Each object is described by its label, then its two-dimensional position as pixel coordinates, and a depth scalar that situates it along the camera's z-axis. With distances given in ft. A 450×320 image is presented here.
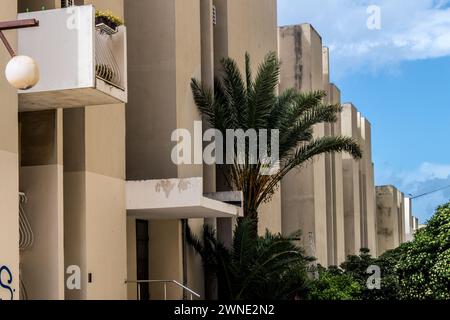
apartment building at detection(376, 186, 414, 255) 219.41
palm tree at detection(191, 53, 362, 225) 68.95
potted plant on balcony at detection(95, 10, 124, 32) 46.78
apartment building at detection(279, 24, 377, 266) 115.03
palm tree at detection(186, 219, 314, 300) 64.64
